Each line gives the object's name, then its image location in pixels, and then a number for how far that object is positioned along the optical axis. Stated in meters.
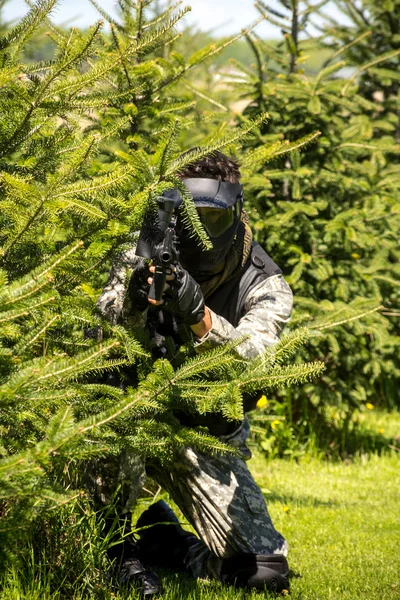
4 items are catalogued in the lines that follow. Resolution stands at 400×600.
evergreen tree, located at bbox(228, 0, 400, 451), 11.63
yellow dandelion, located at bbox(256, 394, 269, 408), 10.87
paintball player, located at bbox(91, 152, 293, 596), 6.45
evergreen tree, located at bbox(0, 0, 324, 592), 4.52
